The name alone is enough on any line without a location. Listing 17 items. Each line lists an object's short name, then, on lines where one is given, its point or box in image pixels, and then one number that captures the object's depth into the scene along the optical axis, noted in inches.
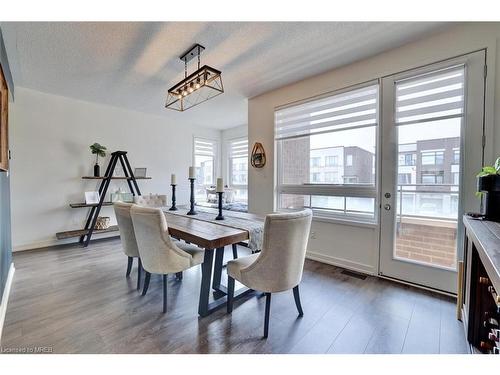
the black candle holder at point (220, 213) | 92.8
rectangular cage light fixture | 87.0
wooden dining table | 67.7
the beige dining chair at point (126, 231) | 85.3
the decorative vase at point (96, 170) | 155.9
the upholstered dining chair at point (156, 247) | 69.7
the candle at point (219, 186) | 88.7
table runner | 74.4
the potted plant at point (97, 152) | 151.8
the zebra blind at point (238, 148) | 235.8
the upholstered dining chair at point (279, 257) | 59.5
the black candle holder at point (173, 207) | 121.8
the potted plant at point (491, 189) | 59.8
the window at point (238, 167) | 237.9
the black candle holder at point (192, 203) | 105.3
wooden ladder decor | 148.4
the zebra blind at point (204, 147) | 228.2
